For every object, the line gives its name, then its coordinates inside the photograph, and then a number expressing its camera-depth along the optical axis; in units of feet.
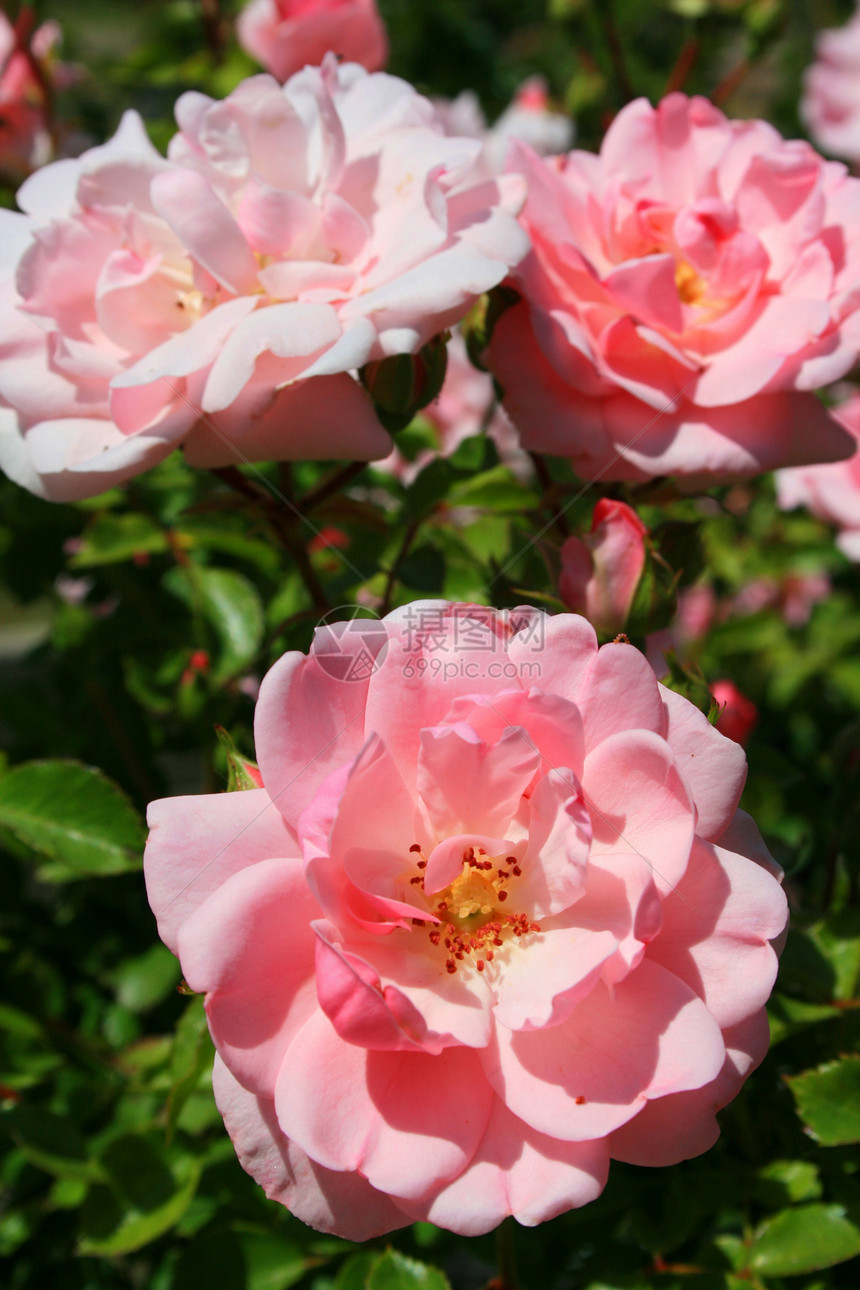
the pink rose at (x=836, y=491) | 1.42
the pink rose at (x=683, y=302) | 0.98
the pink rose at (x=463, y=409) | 1.74
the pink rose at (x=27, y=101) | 1.53
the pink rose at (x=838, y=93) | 2.08
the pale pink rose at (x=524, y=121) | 1.78
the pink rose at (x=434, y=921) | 0.84
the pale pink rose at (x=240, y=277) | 0.92
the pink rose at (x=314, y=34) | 1.37
